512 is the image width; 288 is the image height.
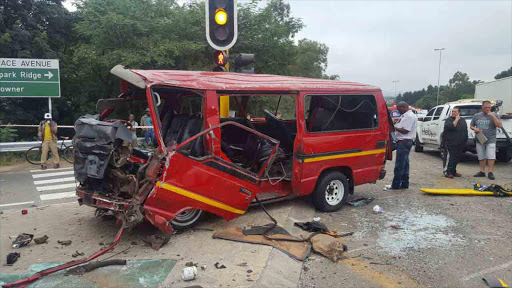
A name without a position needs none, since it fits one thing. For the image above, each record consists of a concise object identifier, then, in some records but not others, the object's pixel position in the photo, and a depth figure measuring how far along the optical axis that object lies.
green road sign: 12.16
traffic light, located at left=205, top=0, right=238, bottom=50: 6.87
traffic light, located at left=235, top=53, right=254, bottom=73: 7.13
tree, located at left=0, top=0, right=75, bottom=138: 15.12
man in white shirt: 7.71
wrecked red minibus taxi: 4.52
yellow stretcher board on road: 7.40
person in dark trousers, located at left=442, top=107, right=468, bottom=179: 9.16
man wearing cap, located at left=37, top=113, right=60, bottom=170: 11.08
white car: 11.09
